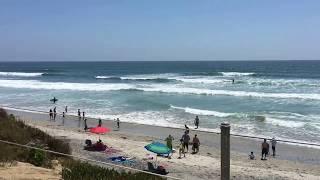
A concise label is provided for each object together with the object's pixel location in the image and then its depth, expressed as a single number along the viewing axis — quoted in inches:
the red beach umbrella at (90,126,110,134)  849.3
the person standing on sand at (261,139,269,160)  780.0
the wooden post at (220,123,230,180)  208.2
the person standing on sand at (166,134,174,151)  780.2
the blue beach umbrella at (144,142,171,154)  684.7
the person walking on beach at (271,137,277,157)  806.0
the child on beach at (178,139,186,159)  772.0
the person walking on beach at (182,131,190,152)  813.7
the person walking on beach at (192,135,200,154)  817.5
